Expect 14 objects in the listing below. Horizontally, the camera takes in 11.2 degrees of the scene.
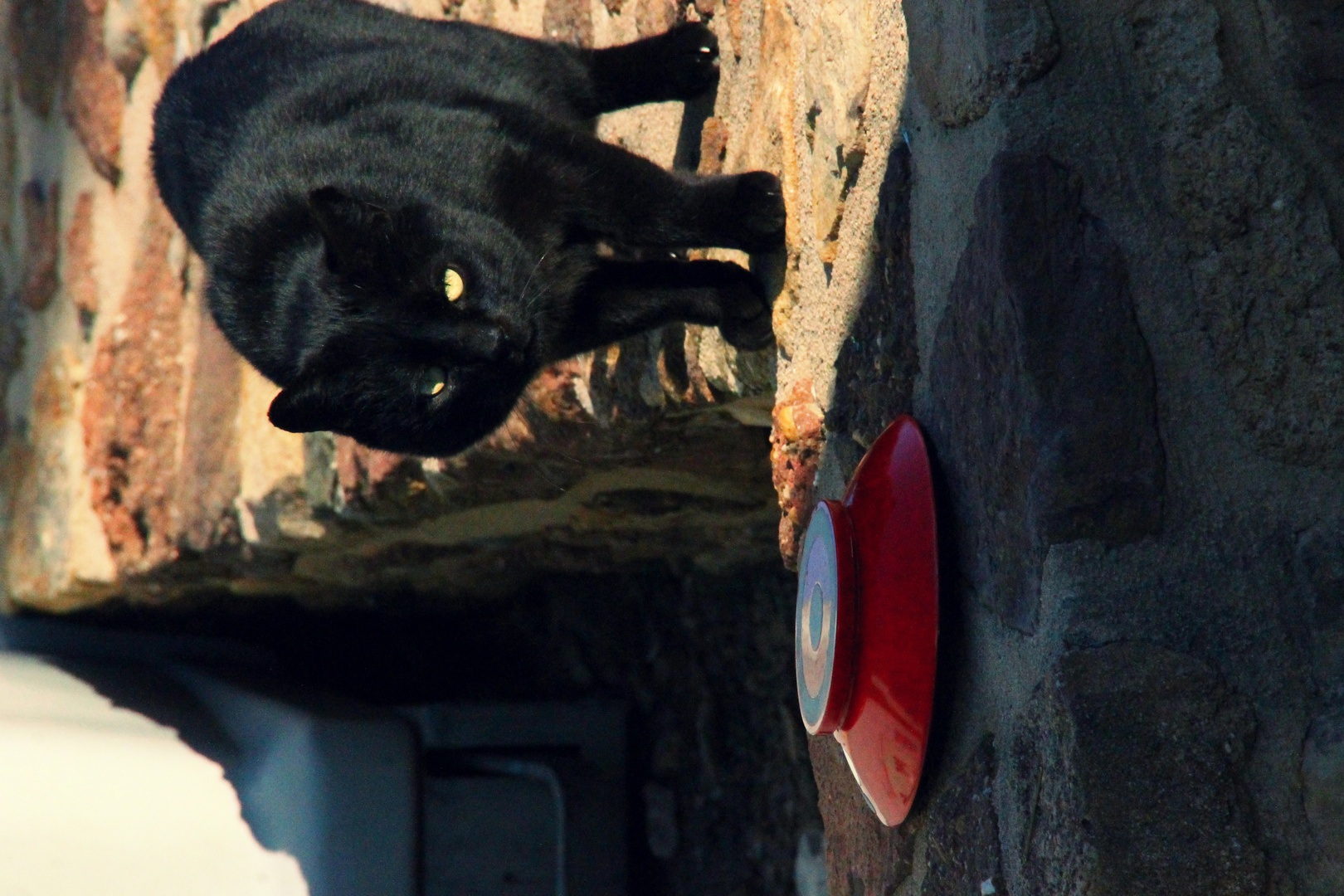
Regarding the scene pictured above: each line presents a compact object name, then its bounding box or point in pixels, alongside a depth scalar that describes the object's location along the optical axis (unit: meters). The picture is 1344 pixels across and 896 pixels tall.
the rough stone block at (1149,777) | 2.80
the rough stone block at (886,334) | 2.97
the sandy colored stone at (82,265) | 5.36
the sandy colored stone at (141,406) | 4.95
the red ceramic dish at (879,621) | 2.90
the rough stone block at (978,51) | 2.86
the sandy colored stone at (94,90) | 5.19
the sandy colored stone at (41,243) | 5.70
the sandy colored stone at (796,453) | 3.09
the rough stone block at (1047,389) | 2.82
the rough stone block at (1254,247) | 2.82
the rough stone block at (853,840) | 2.97
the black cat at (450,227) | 3.24
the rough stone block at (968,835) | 2.87
